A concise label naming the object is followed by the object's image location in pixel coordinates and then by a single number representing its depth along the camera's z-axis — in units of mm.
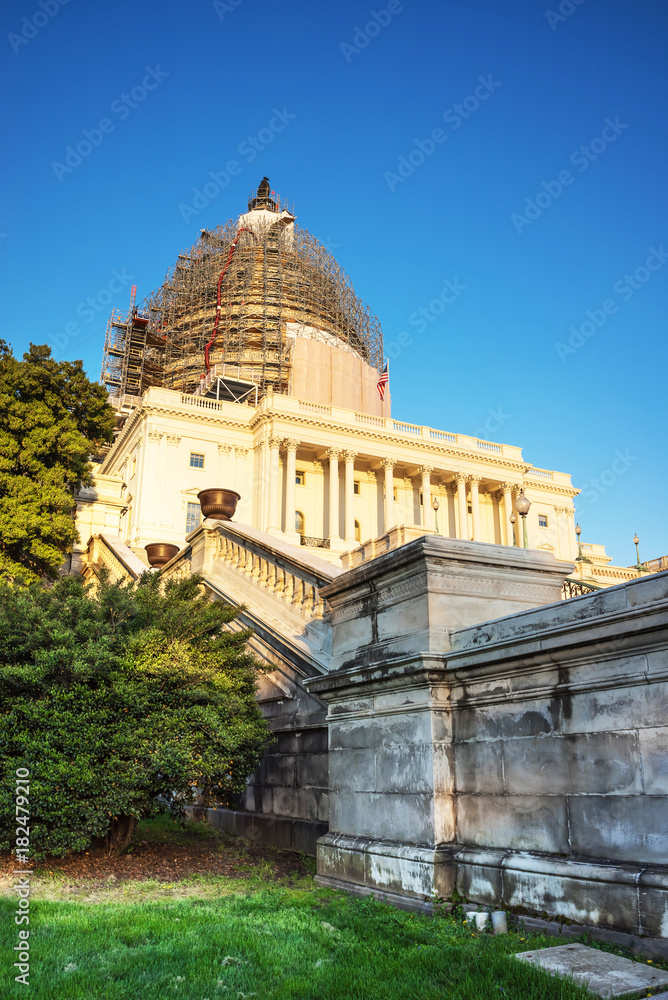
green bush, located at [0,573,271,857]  6691
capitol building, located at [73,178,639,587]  53812
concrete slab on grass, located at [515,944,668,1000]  3668
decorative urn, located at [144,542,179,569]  19297
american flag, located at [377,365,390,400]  64562
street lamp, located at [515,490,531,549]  19609
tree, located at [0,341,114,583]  21719
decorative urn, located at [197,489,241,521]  15992
